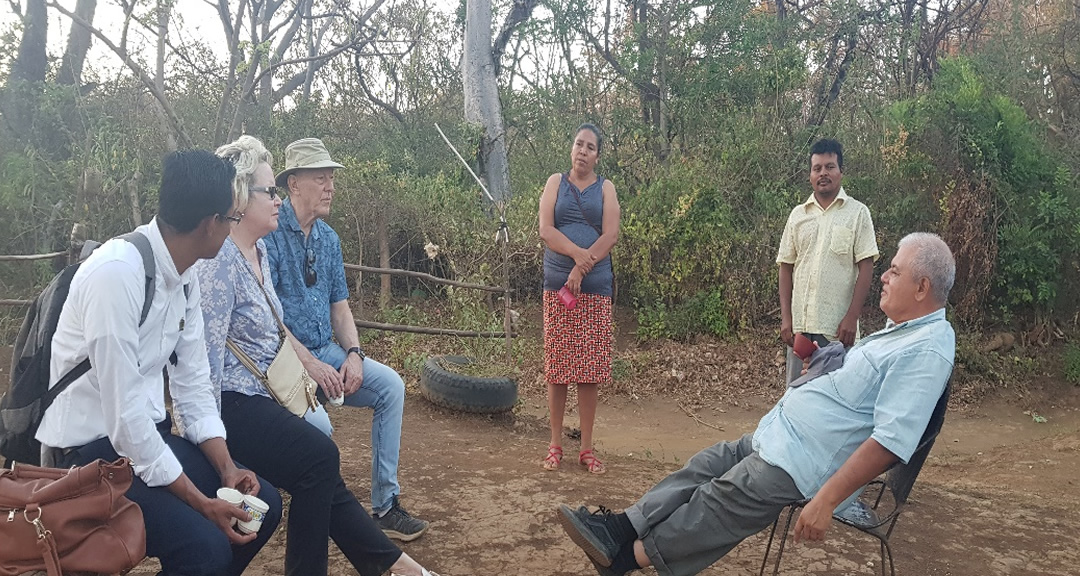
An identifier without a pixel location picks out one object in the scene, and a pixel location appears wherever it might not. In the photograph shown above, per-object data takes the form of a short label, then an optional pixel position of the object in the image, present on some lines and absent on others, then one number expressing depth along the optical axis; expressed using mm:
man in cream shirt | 4449
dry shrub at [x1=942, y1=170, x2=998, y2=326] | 8273
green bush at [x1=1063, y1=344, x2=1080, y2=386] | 7871
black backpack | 2057
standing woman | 4633
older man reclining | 2508
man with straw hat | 3348
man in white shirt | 2037
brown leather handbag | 1783
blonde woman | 2631
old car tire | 6277
